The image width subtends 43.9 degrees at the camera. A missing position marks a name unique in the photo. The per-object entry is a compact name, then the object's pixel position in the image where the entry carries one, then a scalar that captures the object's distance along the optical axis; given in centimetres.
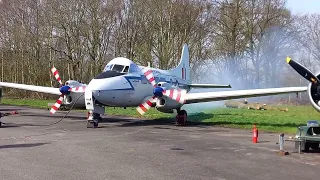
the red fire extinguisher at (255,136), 1333
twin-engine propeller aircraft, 1836
